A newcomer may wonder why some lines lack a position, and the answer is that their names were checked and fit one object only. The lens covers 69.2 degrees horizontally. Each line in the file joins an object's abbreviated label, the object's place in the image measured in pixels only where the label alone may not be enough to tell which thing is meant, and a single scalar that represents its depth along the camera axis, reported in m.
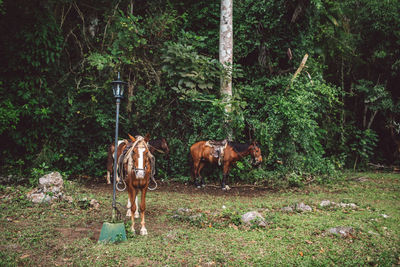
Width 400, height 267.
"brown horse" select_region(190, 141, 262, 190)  8.99
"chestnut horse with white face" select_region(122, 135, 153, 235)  4.64
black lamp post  5.01
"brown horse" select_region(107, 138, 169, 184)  8.91
